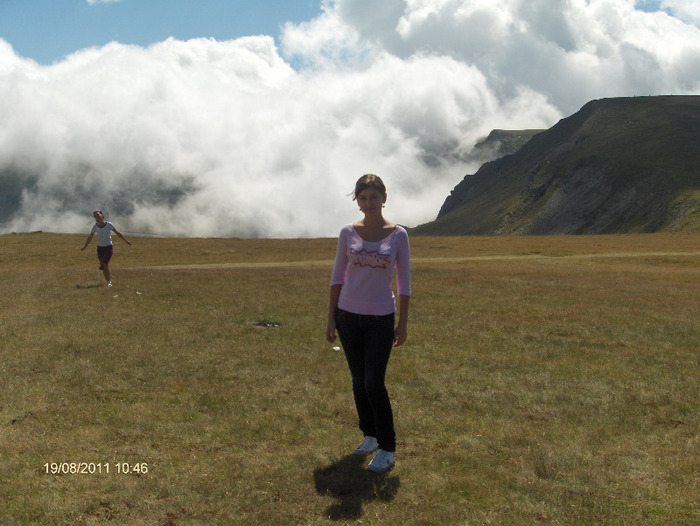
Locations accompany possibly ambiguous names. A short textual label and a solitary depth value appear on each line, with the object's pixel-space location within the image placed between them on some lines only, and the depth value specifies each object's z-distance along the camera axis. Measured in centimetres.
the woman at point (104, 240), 2612
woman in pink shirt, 793
